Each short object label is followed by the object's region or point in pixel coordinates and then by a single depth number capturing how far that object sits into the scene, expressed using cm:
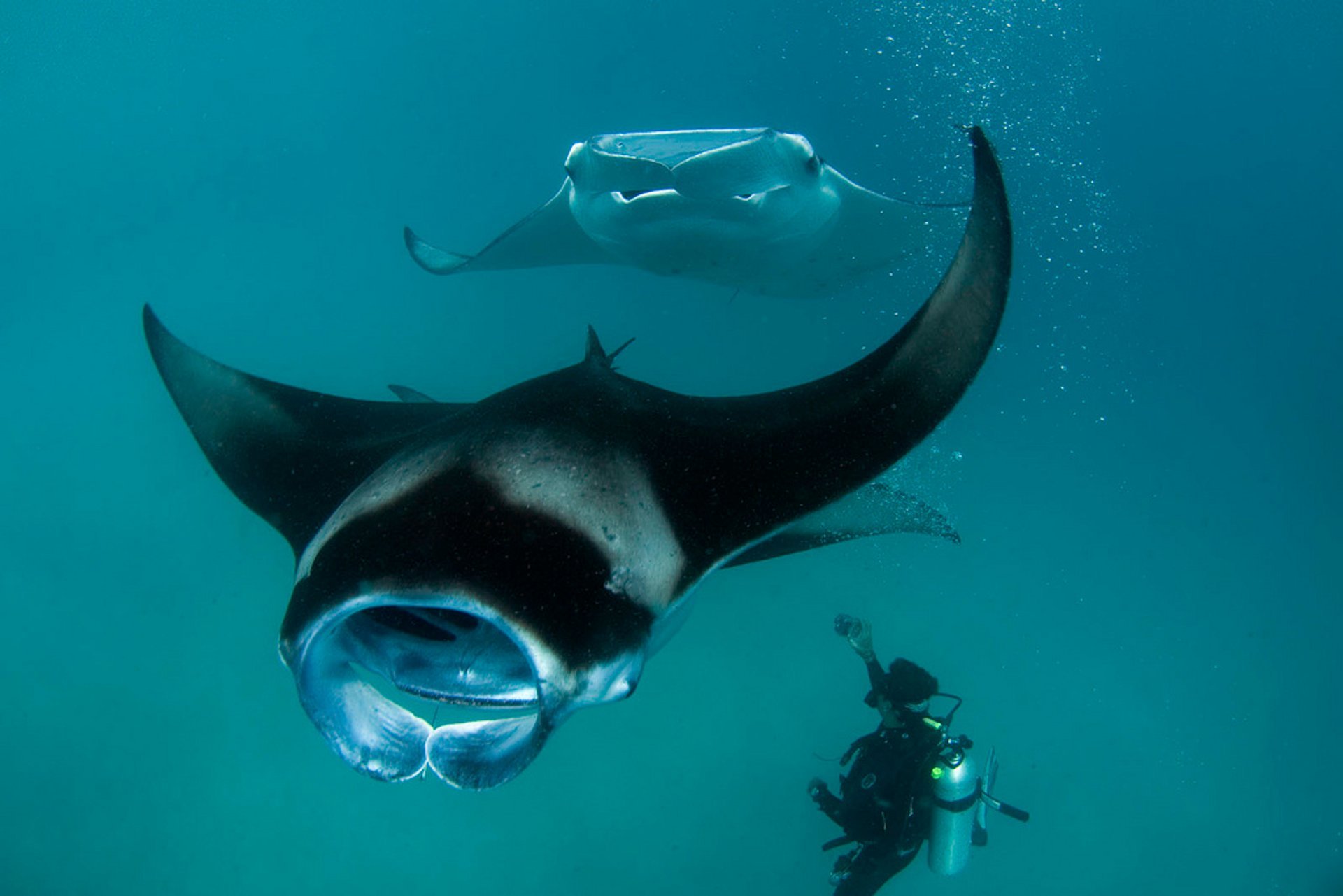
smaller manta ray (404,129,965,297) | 374
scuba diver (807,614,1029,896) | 535
